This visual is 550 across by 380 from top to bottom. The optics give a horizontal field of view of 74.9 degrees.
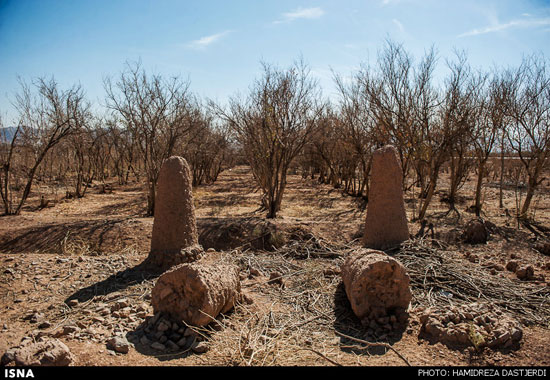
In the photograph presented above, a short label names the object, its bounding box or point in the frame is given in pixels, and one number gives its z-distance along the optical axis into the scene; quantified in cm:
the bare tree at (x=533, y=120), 1098
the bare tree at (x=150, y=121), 1204
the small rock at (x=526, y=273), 564
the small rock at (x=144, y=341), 365
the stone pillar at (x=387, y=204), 643
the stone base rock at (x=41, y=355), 294
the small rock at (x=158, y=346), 355
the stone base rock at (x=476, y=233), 832
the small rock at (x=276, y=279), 554
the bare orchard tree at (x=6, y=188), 1162
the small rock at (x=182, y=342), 366
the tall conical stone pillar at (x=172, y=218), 587
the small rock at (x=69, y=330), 369
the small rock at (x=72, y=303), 455
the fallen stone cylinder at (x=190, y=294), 386
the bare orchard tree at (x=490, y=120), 1158
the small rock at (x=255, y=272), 586
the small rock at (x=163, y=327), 379
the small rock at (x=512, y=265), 607
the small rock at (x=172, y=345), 359
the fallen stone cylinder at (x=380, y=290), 419
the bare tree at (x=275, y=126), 1120
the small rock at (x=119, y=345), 341
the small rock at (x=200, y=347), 355
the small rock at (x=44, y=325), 395
